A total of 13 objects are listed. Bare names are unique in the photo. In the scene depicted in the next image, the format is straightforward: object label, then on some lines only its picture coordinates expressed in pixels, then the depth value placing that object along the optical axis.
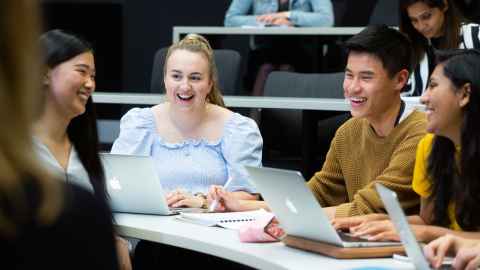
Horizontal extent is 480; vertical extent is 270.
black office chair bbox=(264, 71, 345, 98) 4.73
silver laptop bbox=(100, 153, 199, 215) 2.80
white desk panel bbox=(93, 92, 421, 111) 4.06
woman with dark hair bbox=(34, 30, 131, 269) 2.76
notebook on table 2.70
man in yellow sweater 2.82
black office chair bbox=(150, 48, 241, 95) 5.14
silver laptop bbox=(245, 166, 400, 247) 2.19
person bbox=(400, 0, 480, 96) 4.40
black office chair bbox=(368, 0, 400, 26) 6.84
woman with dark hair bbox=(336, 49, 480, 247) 2.38
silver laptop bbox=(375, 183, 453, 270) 1.90
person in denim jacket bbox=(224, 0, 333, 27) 6.19
